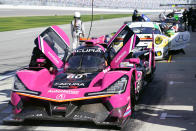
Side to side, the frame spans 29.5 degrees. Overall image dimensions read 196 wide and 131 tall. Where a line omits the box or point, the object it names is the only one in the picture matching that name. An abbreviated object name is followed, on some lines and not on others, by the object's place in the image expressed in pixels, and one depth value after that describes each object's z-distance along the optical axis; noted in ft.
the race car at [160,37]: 47.09
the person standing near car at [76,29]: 43.16
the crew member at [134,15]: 79.43
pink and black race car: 20.95
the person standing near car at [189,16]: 100.22
